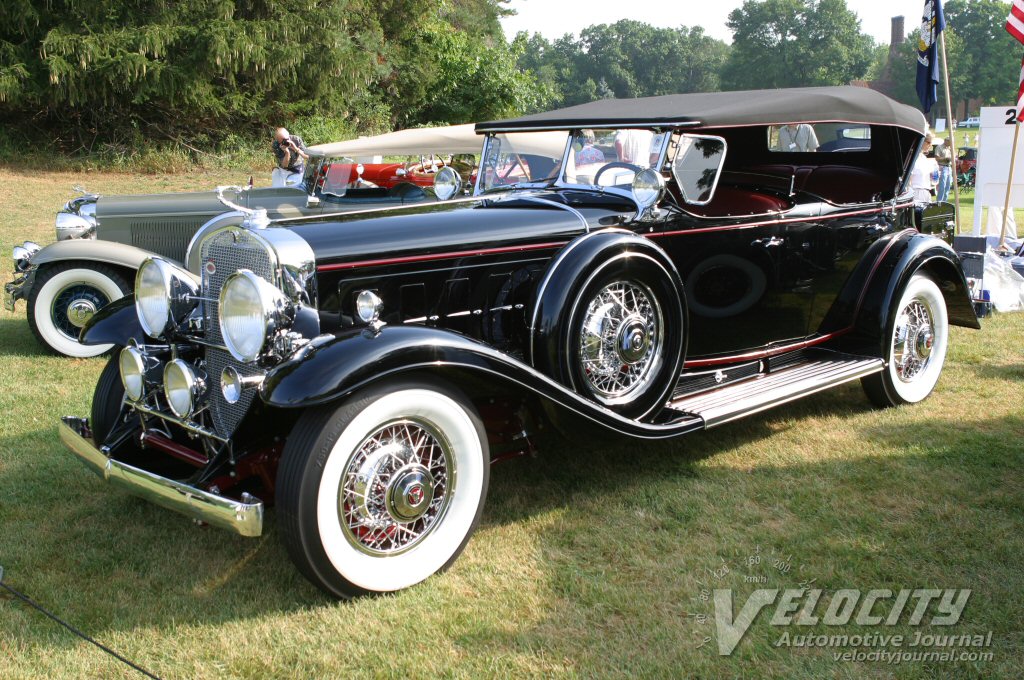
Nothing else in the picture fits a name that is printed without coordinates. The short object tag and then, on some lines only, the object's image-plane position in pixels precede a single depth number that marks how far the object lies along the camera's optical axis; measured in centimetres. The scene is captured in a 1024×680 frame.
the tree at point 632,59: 10250
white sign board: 1039
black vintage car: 304
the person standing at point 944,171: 1116
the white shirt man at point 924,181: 987
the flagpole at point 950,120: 846
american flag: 845
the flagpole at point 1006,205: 866
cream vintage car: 681
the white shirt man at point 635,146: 434
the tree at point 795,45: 9312
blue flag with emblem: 940
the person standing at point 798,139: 581
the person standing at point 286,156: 1032
